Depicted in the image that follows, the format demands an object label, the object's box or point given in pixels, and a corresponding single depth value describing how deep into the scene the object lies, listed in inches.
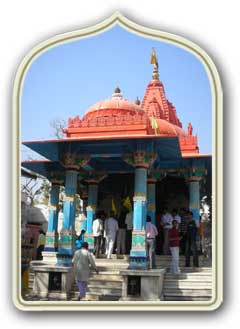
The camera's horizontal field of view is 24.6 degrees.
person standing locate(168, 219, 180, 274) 398.9
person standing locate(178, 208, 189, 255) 428.6
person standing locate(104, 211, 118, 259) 457.4
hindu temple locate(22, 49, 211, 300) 386.0
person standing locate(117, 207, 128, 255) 497.7
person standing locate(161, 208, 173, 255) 472.1
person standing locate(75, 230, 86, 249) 374.6
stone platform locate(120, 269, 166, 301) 344.8
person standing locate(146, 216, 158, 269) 399.9
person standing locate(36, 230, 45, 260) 445.4
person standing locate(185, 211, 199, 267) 415.5
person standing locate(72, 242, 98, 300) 344.5
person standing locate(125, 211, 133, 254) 470.6
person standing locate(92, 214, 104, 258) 478.0
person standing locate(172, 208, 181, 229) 464.8
